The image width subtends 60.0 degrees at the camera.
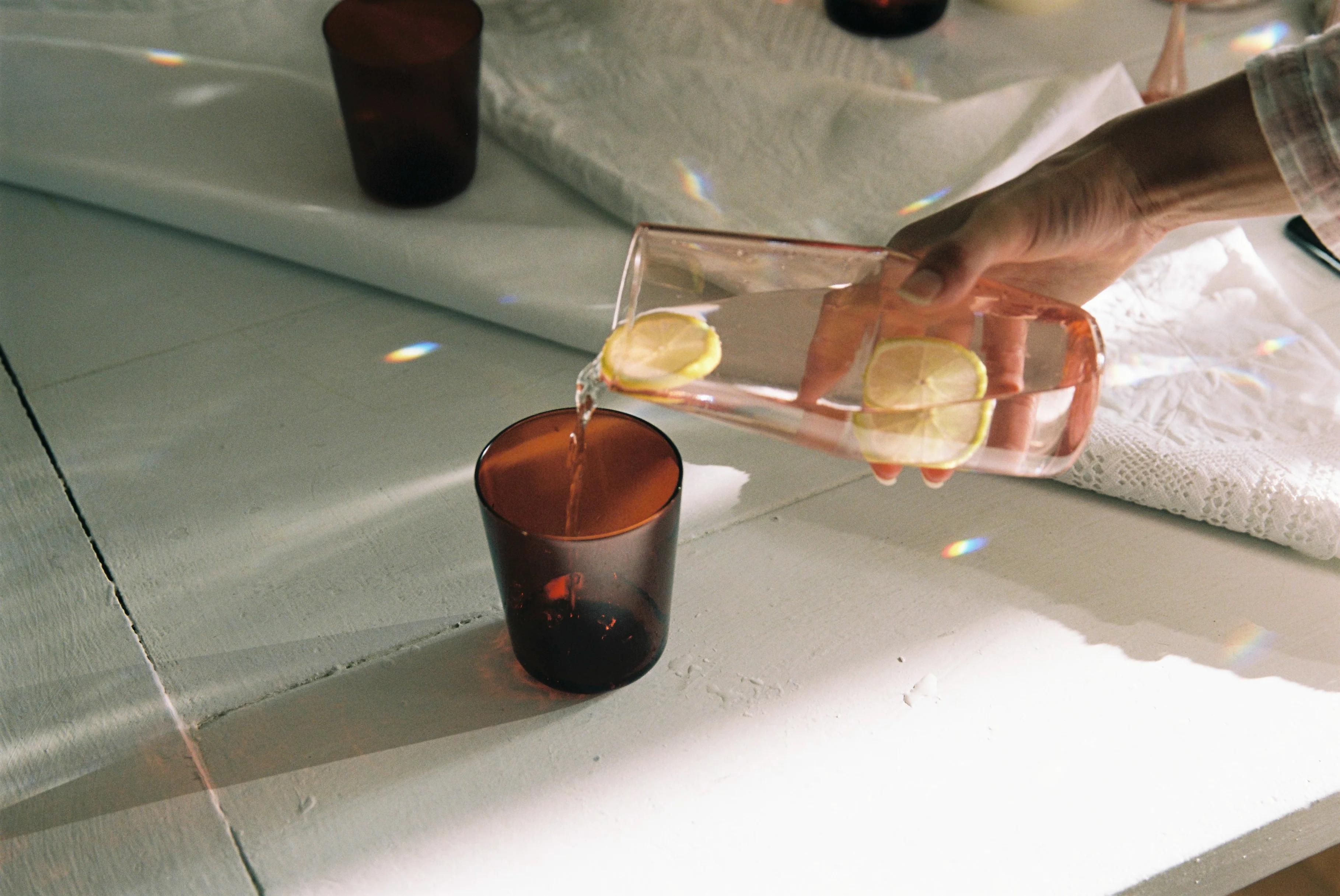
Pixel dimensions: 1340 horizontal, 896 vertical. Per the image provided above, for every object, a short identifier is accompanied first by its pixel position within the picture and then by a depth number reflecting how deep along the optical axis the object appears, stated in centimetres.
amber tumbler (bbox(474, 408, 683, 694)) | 48
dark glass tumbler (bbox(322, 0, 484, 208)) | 77
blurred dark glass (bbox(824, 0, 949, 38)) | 98
